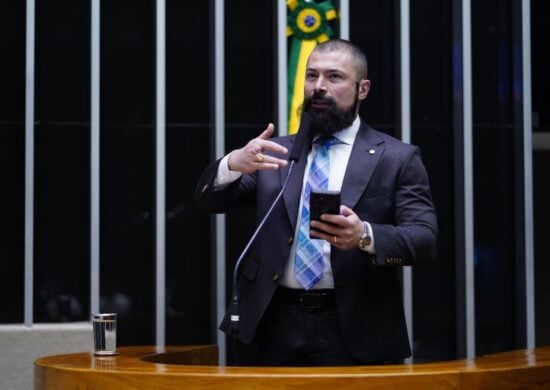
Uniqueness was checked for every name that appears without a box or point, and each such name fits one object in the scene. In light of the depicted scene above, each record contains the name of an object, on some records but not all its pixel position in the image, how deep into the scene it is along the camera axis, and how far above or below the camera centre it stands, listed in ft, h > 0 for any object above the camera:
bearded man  21.79 +0.11
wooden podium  17.21 -1.10
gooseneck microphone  21.97 +0.75
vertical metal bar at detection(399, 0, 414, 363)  33.04 +2.44
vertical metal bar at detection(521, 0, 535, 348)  33.53 +1.22
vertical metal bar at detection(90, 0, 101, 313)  31.80 +0.84
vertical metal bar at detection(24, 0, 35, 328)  31.52 +1.03
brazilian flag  32.76 +3.32
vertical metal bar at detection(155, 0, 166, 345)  32.10 +1.15
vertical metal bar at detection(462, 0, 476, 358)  33.36 +1.10
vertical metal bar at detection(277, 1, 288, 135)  32.36 +2.76
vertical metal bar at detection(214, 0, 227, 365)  32.17 +1.84
